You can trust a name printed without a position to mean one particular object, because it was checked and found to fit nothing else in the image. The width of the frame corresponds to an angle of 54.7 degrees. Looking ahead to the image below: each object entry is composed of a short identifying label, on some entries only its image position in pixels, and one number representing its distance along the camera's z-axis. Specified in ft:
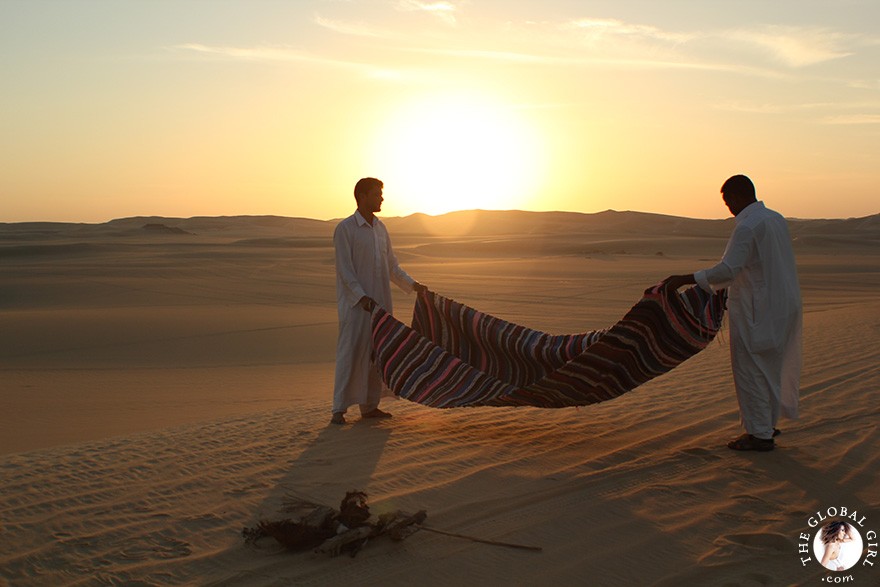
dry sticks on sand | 14.27
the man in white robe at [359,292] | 23.32
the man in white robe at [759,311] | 19.45
